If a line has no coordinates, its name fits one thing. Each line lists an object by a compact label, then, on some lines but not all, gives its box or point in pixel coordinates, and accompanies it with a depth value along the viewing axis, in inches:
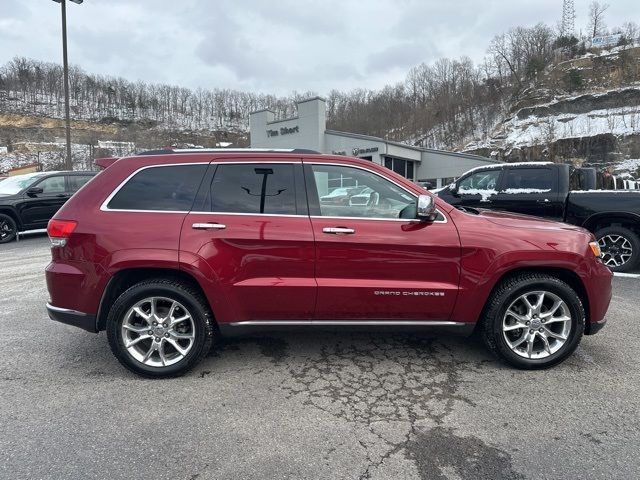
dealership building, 1199.6
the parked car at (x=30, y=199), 401.4
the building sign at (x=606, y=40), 2554.6
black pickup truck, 262.8
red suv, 126.3
